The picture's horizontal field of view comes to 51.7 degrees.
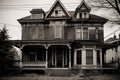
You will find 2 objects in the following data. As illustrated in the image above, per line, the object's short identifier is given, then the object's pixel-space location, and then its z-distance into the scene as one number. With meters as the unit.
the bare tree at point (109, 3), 6.88
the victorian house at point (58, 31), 8.82
